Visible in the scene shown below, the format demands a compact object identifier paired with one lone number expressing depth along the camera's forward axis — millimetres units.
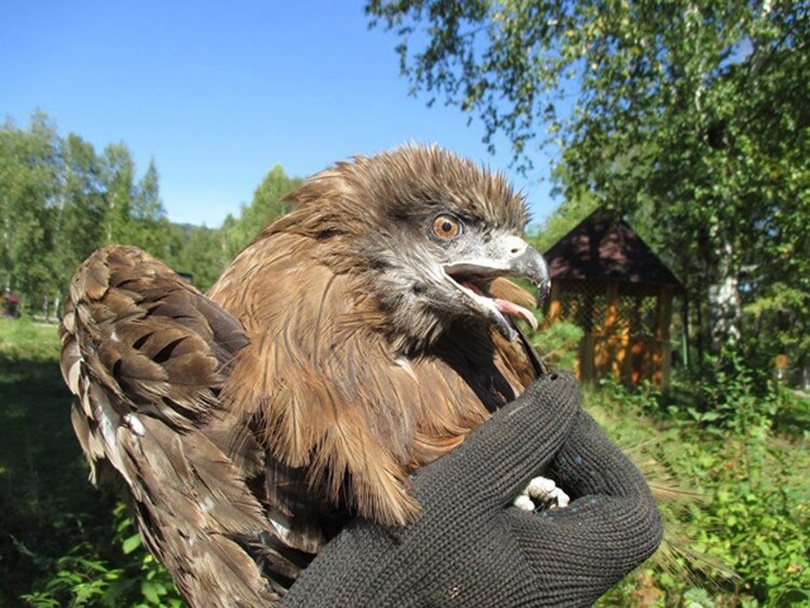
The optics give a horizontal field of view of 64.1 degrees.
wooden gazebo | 15773
